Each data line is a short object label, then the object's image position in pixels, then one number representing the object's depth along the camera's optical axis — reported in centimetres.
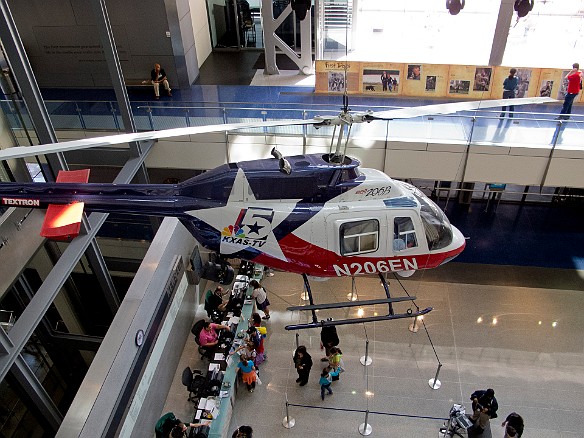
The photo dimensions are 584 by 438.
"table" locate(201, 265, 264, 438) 774
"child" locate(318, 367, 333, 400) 858
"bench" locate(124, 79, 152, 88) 1395
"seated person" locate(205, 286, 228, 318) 980
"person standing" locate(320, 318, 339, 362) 882
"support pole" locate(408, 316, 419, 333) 1006
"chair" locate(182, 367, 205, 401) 822
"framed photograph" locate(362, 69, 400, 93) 1287
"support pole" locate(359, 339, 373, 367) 938
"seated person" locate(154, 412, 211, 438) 757
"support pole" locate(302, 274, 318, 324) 694
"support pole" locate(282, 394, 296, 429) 841
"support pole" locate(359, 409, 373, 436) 826
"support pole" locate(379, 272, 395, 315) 711
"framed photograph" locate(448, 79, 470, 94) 1261
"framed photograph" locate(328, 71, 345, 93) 1320
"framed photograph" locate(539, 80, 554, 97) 1191
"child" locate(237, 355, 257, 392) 858
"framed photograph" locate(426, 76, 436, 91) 1269
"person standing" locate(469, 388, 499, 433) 773
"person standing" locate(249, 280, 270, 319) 982
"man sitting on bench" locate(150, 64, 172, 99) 1331
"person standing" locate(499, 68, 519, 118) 1108
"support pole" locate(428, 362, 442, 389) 895
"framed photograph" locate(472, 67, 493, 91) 1229
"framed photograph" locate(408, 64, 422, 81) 1261
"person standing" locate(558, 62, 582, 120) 1056
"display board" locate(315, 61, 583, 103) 1195
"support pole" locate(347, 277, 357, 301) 1068
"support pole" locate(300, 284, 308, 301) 1072
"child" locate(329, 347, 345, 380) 855
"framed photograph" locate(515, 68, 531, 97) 1190
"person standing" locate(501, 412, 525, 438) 740
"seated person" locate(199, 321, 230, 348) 903
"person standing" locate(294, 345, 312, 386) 853
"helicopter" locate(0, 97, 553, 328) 670
